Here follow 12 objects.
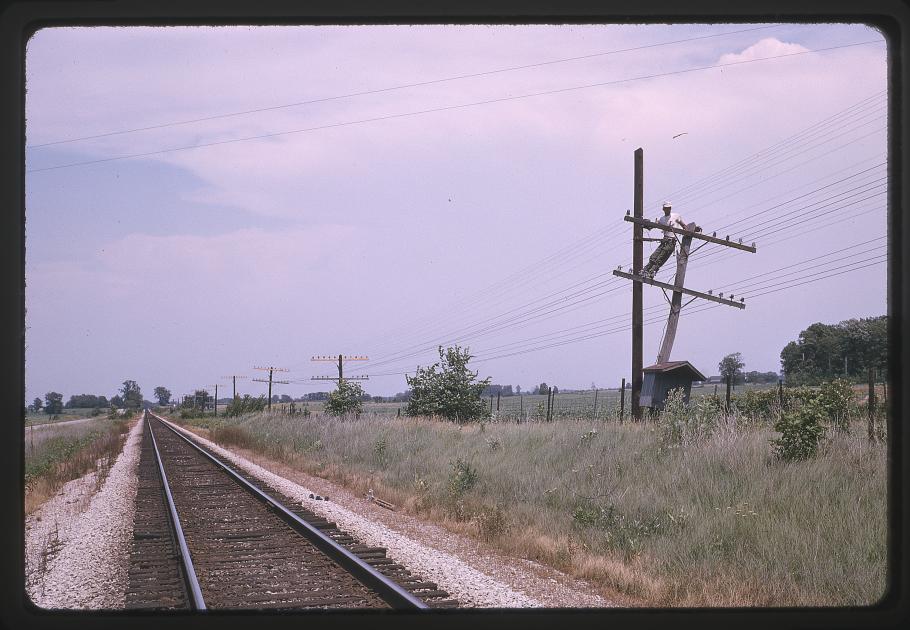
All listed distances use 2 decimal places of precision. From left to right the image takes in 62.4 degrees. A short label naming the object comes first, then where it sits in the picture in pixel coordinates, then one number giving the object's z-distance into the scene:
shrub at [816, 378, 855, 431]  10.73
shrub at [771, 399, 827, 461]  9.80
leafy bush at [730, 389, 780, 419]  13.77
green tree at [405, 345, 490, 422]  30.98
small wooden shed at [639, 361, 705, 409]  18.23
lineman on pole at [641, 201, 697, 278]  18.84
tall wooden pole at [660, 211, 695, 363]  18.83
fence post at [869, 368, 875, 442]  9.36
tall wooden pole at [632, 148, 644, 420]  18.89
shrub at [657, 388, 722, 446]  12.60
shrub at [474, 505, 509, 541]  10.02
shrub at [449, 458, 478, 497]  12.89
